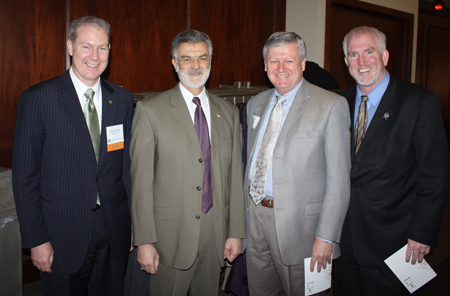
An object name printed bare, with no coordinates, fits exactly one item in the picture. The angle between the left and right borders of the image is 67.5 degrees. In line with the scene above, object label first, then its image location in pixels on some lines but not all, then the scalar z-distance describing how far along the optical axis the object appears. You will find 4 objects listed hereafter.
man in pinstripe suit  1.58
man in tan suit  1.75
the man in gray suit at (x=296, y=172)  1.75
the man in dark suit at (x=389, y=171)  1.77
